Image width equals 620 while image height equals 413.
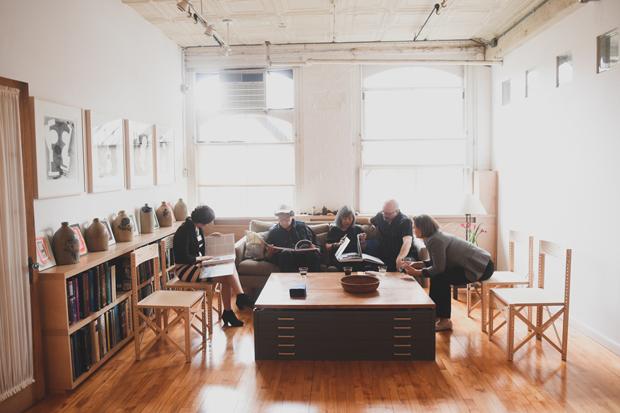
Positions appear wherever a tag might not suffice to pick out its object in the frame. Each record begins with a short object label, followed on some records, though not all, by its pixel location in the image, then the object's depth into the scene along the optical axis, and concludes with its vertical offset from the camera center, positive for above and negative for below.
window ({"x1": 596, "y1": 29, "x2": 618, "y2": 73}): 3.95 +1.19
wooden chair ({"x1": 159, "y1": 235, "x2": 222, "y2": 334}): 4.45 -1.05
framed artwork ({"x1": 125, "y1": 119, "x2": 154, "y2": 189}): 4.82 +0.38
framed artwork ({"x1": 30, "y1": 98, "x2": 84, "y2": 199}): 3.35 +0.32
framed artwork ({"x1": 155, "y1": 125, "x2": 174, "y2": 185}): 5.61 +0.41
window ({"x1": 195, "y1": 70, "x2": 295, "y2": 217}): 6.87 +0.70
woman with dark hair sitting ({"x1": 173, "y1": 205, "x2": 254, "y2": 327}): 4.50 -0.80
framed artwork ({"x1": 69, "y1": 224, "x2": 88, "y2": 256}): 3.83 -0.46
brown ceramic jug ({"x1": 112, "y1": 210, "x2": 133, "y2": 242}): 4.44 -0.44
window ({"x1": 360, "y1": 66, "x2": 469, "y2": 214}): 6.85 +0.72
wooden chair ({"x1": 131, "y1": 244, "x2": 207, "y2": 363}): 3.77 -1.05
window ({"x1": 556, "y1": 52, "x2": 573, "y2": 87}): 4.62 +1.20
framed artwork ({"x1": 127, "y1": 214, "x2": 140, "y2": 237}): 4.83 -0.47
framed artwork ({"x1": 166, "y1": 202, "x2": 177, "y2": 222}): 5.82 -0.35
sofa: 5.33 -0.97
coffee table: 3.67 -1.27
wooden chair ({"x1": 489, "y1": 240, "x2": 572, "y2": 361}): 3.67 -1.06
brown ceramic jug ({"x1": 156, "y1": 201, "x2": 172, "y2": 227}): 5.45 -0.39
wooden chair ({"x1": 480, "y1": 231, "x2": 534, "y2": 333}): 4.34 -1.04
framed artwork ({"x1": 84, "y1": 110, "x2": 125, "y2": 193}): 4.09 +0.35
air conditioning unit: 6.82 +1.49
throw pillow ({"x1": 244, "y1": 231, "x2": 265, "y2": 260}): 5.46 -0.81
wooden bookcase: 3.23 -1.07
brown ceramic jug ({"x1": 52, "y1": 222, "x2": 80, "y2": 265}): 3.44 -0.46
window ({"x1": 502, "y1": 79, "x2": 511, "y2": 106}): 6.19 +1.26
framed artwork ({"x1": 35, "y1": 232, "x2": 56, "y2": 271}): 3.29 -0.50
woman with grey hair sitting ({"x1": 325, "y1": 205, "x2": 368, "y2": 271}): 5.49 -0.68
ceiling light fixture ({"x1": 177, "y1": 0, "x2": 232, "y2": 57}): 4.12 +1.82
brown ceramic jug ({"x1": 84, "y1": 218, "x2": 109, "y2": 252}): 3.92 -0.45
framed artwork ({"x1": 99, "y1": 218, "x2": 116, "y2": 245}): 4.31 -0.43
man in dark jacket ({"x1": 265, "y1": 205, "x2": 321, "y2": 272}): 5.23 -0.77
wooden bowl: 3.88 -0.95
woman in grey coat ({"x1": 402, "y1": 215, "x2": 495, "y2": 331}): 4.33 -0.86
